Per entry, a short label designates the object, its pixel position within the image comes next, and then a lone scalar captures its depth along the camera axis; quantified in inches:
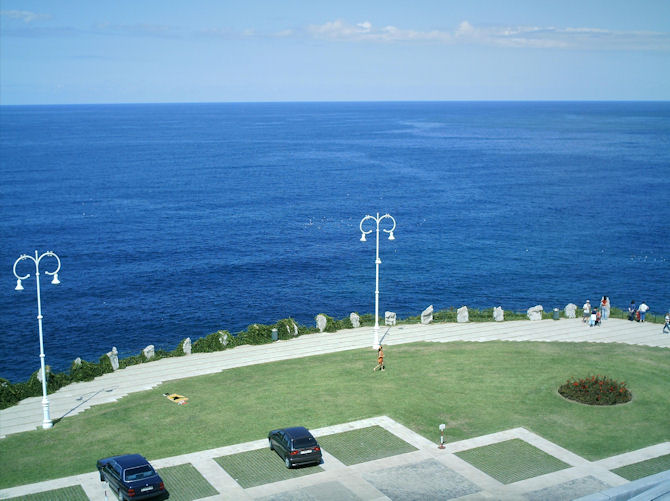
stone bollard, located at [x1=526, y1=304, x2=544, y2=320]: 1940.2
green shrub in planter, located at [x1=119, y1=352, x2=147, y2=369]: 1673.2
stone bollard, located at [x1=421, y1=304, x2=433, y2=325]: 1920.5
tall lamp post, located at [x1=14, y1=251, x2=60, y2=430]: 1291.8
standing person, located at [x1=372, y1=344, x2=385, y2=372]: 1525.6
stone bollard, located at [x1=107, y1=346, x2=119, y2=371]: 1626.5
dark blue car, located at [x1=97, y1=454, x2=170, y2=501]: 987.9
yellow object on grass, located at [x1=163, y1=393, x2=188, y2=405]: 1398.9
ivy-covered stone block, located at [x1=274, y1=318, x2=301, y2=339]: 1825.8
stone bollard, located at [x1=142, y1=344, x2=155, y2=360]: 1697.8
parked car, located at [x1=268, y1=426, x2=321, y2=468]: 1098.7
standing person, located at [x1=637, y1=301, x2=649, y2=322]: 1866.4
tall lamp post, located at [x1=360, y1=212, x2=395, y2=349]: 1688.0
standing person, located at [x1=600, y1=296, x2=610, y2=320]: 1893.5
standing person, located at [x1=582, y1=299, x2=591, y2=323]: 1903.3
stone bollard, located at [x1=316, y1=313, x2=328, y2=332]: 1871.3
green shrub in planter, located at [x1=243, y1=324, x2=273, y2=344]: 1787.6
